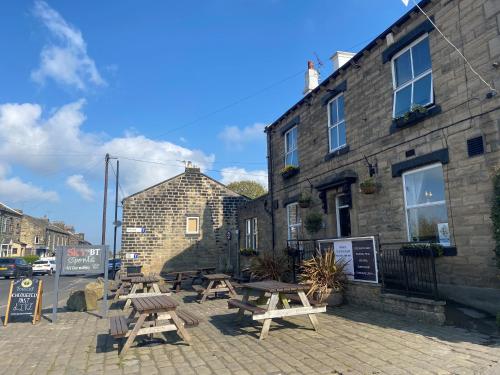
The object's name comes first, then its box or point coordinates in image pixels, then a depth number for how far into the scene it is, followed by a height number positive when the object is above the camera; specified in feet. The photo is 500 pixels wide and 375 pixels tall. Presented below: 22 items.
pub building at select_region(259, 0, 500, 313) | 23.49 +7.74
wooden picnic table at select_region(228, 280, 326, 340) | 19.97 -3.32
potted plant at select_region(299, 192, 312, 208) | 43.00 +5.55
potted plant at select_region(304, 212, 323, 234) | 40.73 +2.90
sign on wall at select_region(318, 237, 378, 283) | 27.40 -0.68
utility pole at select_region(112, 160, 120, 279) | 79.56 +11.33
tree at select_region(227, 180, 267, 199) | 143.02 +24.08
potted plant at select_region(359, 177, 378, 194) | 31.99 +5.30
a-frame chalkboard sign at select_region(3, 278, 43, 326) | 26.73 -3.39
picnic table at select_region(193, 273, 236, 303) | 34.70 -3.59
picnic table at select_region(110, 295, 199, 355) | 17.76 -3.63
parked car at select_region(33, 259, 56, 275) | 104.32 -3.90
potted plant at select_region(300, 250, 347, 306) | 28.30 -2.36
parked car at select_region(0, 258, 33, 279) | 83.35 -3.43
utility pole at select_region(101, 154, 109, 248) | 74.23 +10.58
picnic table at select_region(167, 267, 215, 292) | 44.01 -3.06
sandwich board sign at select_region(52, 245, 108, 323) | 28.43 -0.65
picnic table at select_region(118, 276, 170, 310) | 30.97 -3.09
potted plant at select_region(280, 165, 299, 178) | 47.19 +9.97
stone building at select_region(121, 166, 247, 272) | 69.10 +5.13
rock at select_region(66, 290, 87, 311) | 31.86 -4.25
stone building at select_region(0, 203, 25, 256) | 133.69 +8.15
